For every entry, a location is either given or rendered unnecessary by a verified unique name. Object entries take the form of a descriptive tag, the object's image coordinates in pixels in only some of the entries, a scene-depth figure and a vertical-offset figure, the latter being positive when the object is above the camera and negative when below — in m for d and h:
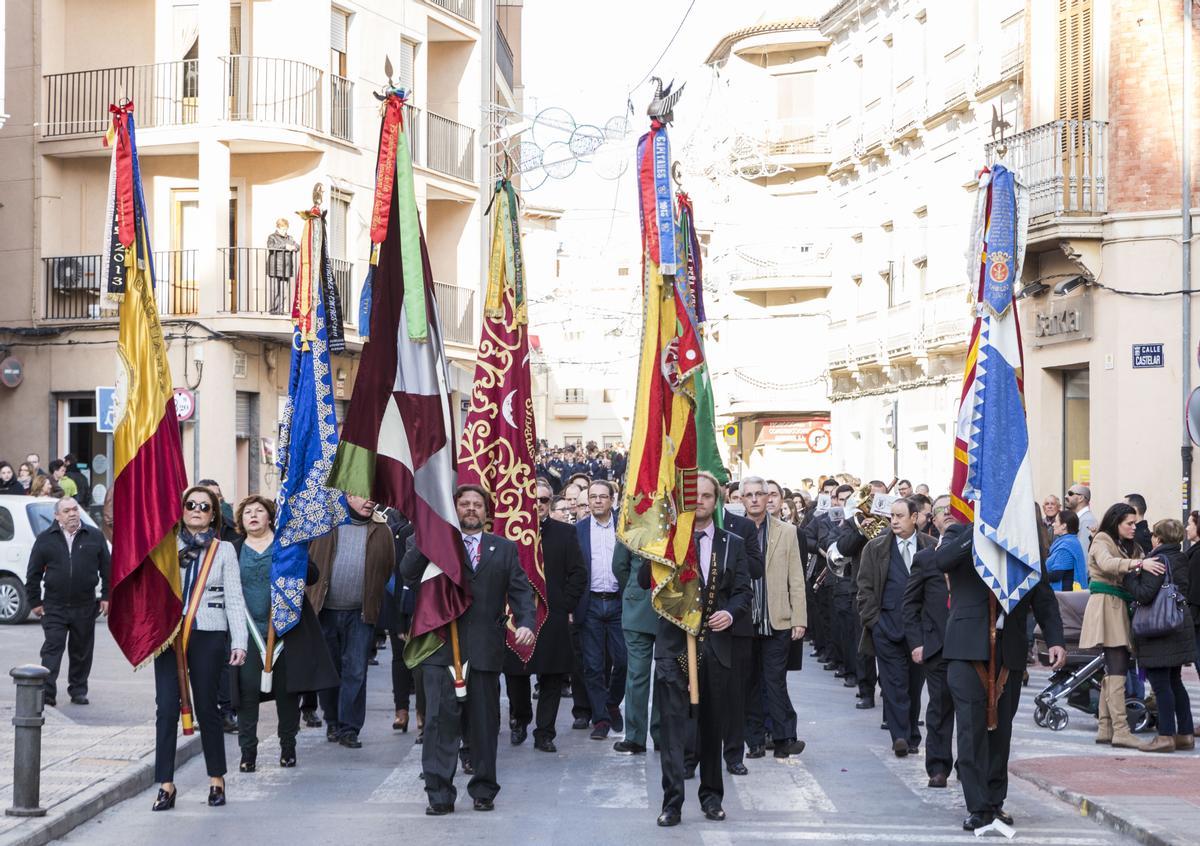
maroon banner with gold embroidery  14.19 +0.46
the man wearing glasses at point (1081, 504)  20.33 -0.48
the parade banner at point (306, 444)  12.50 +0.18
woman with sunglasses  10.74 -1.15
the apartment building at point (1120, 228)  24.89 +3.32
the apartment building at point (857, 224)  33.41 +5.72
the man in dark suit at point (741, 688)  11.58 -1.48
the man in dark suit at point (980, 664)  10.24 -1.18
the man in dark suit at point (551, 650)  13.58 -1.43
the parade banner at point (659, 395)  11.09 +0.44
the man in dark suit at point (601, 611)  14.55 -1.21
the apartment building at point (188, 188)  30.91 +5.00
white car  23.45 -0.82
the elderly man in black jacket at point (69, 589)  15.87 -1.11
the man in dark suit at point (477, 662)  10.77 -1.21
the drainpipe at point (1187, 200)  24.56 +3.62
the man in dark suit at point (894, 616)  13.47 -1.17
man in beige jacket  13.31 -1.20
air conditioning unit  31.50 +3.38
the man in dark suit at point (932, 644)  11.96 -1.27
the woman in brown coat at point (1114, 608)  13.80 -1.13
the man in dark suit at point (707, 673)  10.41 -1.25
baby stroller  14.71 -1.91
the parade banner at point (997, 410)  10.56 +0.32
